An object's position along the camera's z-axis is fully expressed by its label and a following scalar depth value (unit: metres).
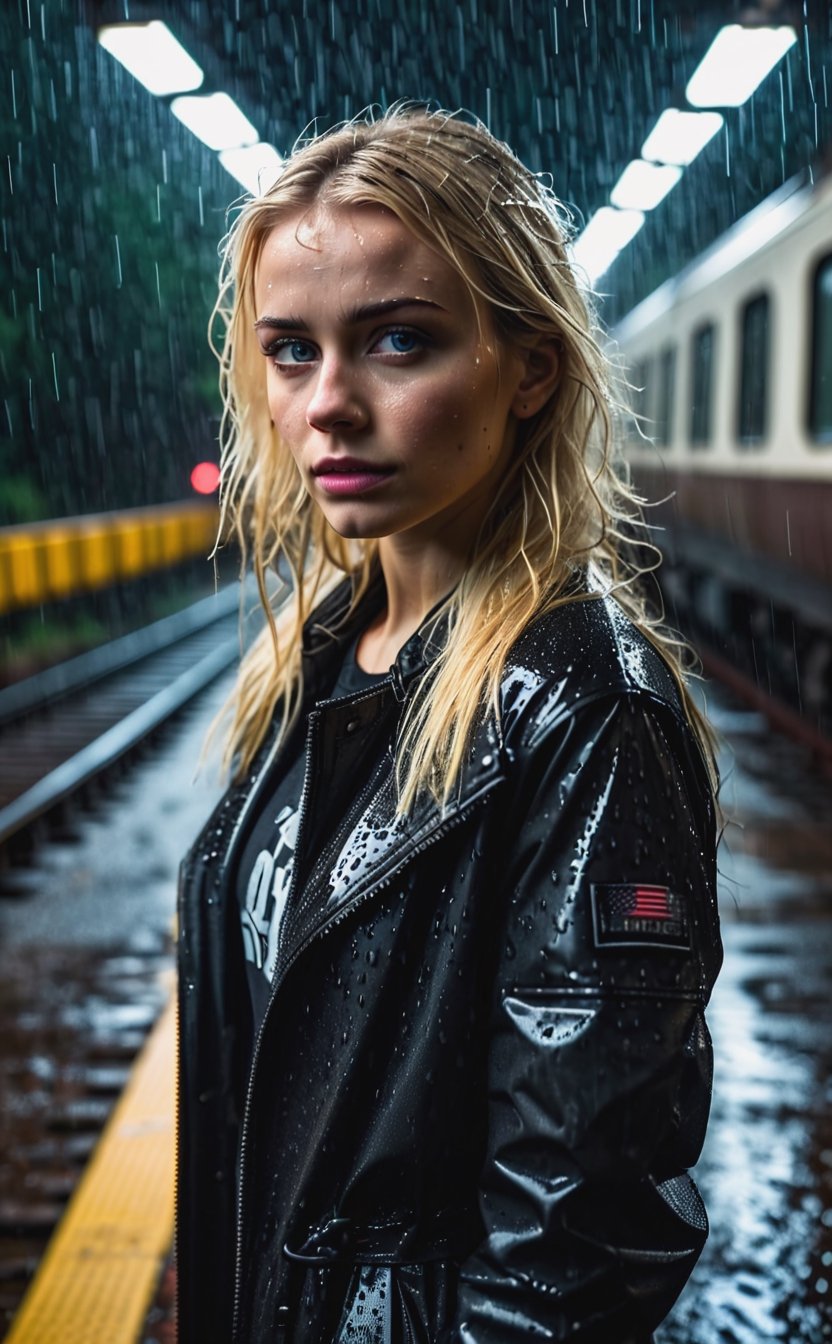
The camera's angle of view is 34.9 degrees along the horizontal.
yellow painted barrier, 13.61
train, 8.48
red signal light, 18.28
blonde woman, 1.14
